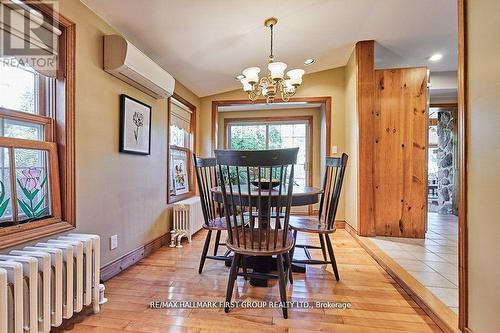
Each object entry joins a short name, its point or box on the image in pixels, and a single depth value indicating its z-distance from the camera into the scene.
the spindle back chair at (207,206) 2.17
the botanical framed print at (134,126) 2.21
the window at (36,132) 1.40
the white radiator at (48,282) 1.09
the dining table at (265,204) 1.77
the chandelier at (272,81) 2.35
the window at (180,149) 3.32
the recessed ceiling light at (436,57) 3.52
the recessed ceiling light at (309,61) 3.47
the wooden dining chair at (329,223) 1.98
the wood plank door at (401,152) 3.06
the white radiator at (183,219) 3.08
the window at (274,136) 5.42
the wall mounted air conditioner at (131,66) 1.97
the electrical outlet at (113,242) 2.07
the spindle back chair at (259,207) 1.43
